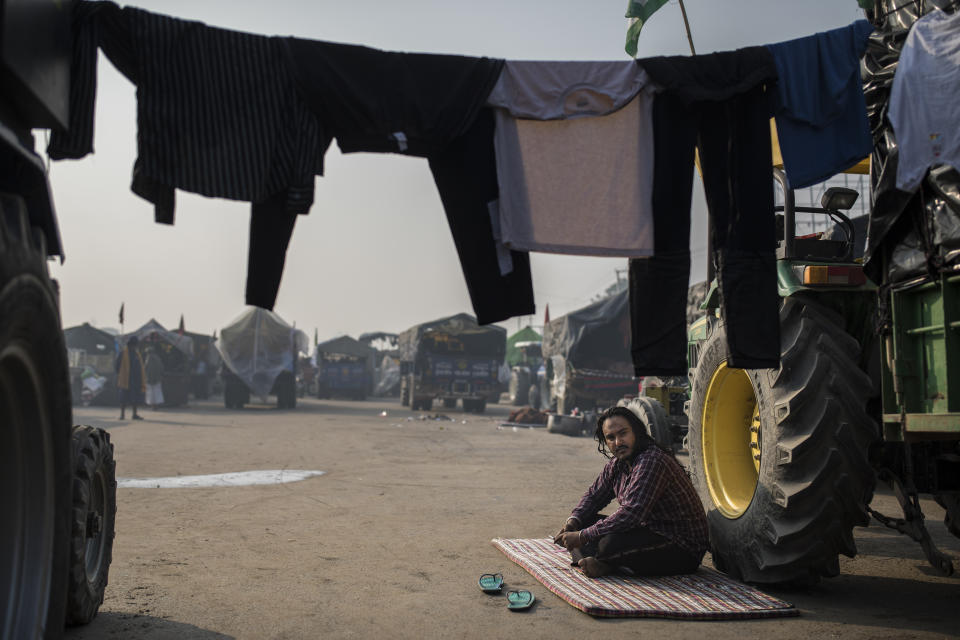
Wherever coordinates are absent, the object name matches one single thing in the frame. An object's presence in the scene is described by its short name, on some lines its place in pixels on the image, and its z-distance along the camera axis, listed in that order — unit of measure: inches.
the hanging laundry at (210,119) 148.0
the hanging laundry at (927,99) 138.0
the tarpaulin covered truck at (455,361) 964.0
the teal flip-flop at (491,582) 176.7
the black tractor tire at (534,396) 1068.5
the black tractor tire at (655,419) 246.8
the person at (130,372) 784.3
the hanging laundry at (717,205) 171.8
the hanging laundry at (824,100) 172.6
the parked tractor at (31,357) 82.8
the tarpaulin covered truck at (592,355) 765.3
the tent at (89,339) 1256.8
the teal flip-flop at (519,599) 164.6
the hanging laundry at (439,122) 161.2
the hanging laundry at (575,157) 172.2
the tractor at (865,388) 141.2
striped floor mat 160.2
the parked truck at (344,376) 1330.0
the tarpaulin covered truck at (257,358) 985.5
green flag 330.6
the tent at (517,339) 1798.1
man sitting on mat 185.8
